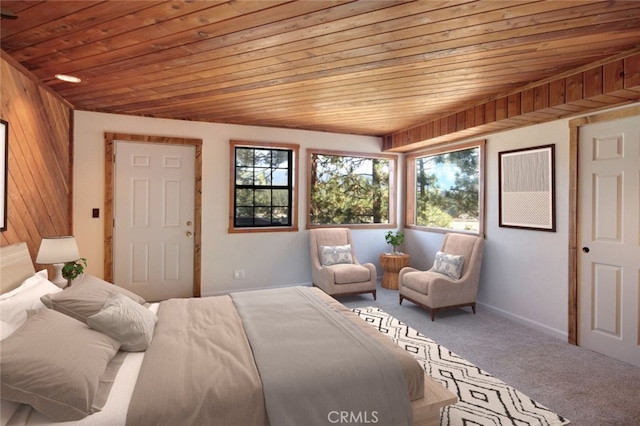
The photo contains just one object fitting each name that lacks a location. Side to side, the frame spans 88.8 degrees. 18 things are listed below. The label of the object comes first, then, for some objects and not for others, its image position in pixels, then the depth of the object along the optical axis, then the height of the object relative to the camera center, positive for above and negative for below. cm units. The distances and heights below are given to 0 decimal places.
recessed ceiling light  286 +119
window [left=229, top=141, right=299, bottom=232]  466 +38
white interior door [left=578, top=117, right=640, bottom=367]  279 -22
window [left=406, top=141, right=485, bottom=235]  438 +37
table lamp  264 -34
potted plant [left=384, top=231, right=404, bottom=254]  518 -41
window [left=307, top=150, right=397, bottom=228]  518 +40
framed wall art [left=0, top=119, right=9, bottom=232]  236 +32
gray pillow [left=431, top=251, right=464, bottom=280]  396 -64
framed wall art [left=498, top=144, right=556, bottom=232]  344 +29
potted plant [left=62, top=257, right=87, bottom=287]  287 -53
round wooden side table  499 -80
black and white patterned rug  205 -127
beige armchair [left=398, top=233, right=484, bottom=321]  377 -80
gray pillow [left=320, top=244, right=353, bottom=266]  464 -60
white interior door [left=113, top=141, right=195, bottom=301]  409 -9
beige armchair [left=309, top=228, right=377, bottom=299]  431 -74
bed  130 -75
